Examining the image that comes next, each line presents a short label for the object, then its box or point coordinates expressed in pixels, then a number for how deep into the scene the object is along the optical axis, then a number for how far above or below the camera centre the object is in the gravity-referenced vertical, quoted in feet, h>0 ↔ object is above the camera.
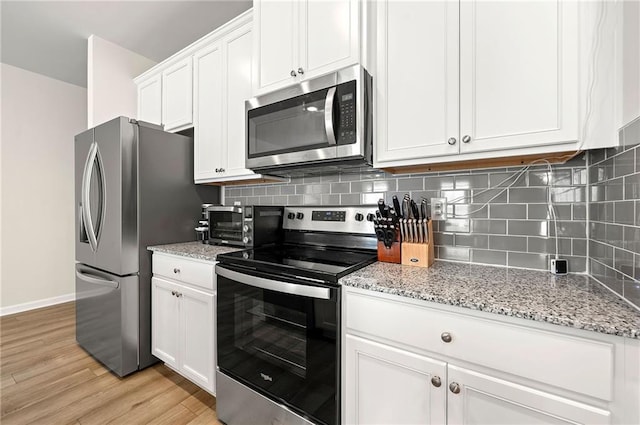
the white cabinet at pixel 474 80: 3.53 +1.80
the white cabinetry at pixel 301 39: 4.76 +3.08
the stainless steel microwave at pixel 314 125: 4.62 +1.52
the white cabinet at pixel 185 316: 5.60 -2.25
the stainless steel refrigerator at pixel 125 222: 6.65 -0.30
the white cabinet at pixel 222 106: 6.67 +2.57
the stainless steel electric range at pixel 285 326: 4.00 -1.81
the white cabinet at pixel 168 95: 7.85 +3.38
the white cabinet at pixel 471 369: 2.55 -1.64
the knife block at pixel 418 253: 4.56 -0.69
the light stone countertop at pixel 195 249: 5.79 -0.88
